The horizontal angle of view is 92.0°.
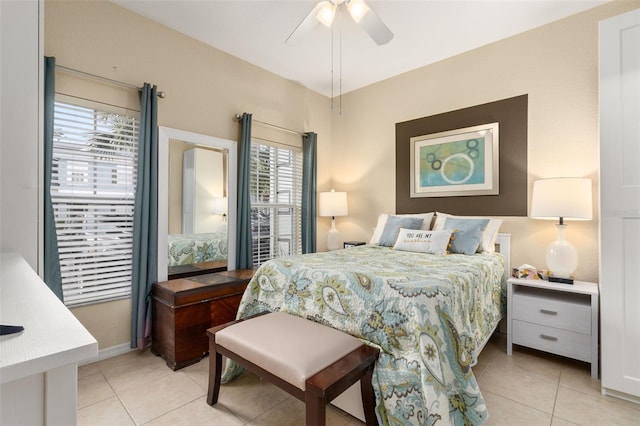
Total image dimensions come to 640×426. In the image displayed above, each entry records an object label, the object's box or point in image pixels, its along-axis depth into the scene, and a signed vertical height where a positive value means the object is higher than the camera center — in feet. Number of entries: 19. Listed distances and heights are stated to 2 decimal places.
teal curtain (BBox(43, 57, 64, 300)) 6.82 +0.78
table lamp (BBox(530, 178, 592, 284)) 7.62 +0.18
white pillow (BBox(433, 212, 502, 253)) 9.21 -0.62
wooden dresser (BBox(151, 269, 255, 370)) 7.50 -2.54
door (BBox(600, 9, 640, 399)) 6.07 +0.26
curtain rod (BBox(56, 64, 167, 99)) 7.32 +3.46
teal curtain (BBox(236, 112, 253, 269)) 10.67 +0.44
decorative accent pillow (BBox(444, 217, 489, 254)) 8.93 -0.59
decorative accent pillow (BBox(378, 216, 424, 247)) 10.57 -0.38
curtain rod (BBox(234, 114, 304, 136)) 10.83 +3.48
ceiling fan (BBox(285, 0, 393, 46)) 7.06 +4.63
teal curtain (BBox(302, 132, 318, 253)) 13.01 +0.98
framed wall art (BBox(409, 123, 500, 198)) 10.11 +1.86
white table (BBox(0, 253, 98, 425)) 1.23 -0.62
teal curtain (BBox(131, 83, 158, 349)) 8.22 -0.26
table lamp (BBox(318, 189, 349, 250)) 13.14 +0.47
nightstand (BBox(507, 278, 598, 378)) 7.14 -2.53
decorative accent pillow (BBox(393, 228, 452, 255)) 9.04 -0.78
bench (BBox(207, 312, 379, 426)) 4.34 -2.26
